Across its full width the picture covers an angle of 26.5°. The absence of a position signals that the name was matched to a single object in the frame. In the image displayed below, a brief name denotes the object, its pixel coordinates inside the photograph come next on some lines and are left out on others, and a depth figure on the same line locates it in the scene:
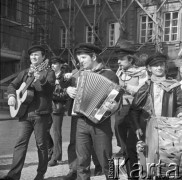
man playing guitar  4.79
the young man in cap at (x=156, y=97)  4.30
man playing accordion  4.19
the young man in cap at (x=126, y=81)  5.11
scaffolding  21.22
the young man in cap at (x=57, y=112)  6.14
